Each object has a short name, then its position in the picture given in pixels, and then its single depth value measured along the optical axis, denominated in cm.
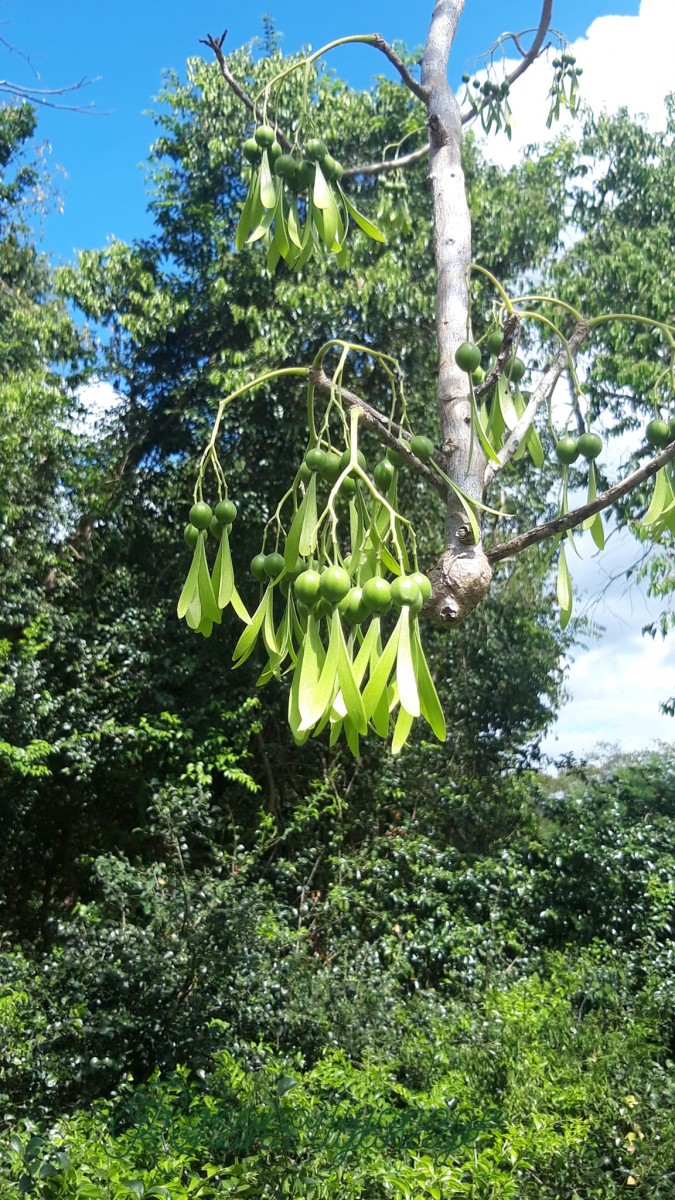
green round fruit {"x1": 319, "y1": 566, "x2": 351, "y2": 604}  90
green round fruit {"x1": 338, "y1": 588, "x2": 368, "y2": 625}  91
